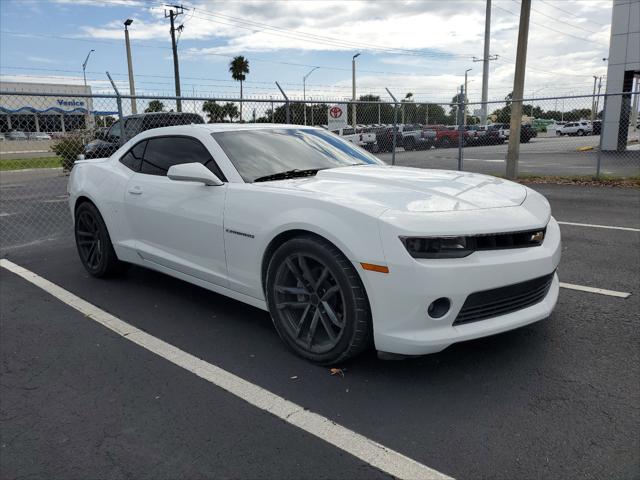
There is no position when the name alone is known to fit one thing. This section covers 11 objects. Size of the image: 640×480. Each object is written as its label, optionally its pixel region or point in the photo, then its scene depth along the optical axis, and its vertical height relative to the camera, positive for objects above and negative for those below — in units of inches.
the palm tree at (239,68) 2172.7 +270.5
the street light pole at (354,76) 1721.1 +191.5
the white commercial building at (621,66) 818.2 +102.1
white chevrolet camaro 108.2 -24.0
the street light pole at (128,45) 1180.0 +200.0
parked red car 873.0 -3.7
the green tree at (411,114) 842.2 +30.7
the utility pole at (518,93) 486.0 +36.6
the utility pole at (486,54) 1569.9 +234.6
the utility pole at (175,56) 1232.8 +181.4
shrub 399.2 -8.4
